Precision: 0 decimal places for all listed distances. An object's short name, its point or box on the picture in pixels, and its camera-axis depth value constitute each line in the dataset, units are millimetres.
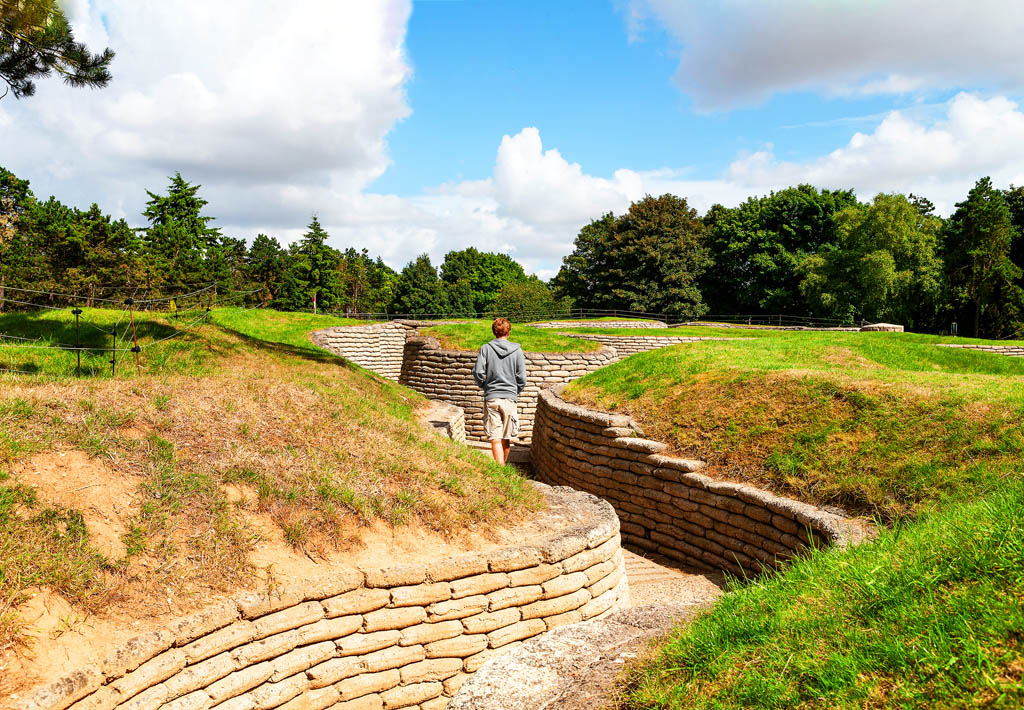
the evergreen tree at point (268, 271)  55062
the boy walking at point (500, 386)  7914
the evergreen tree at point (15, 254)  34312
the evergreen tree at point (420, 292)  66625
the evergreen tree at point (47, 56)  8786
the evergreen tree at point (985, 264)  36062
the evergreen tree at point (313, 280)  54375
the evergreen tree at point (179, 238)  40875
